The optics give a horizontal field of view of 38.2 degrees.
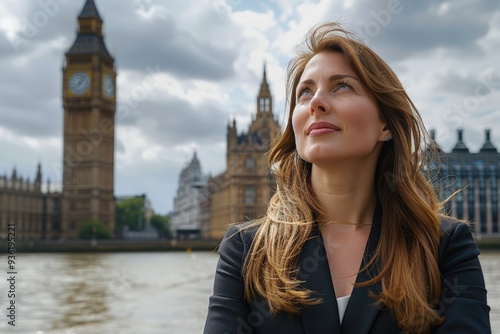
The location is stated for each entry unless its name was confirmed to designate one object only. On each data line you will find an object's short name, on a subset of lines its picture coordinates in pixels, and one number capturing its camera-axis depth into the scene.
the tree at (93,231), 66.81
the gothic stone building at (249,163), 66.62
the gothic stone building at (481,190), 63.06
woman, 1.39
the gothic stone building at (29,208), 67.62
